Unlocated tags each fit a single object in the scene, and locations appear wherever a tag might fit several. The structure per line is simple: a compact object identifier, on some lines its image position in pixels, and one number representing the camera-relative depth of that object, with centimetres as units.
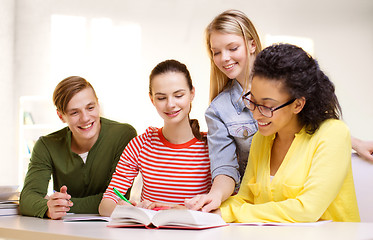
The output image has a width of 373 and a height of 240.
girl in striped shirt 239
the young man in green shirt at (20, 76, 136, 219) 265
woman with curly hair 200
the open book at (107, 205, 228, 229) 189
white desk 175
